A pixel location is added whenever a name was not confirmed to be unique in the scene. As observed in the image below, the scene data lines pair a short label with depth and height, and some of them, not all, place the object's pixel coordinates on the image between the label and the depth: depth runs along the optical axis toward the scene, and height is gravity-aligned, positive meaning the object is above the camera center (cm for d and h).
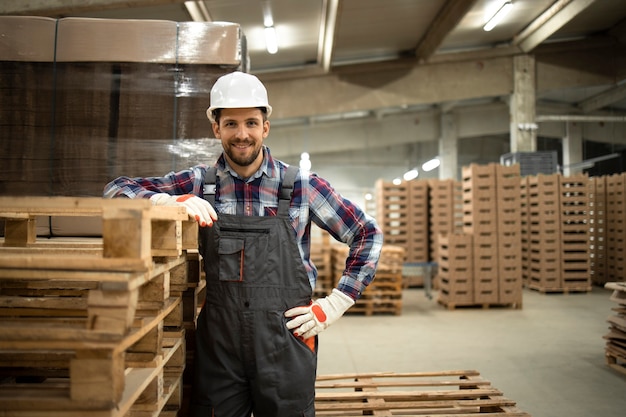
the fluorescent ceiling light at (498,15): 1128 +488
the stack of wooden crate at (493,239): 1067 -9
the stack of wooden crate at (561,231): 1280 +11
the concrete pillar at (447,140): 1950 +357
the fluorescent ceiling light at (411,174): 2560 +293
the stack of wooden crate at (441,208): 1370 +68
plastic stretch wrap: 409 +105
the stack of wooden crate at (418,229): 1403 +12
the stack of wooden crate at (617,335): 642 -124
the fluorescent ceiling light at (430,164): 2248 +310
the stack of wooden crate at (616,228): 1352 +22
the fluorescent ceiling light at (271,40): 1130 +430
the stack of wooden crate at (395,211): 1404 +58
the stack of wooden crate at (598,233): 1441 +8
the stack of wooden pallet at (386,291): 1052 -117
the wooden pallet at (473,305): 1072 -146
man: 255 -20
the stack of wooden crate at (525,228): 1368 +19
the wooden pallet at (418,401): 423 -140
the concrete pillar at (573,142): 1958 +351
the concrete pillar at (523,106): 1434 +361
